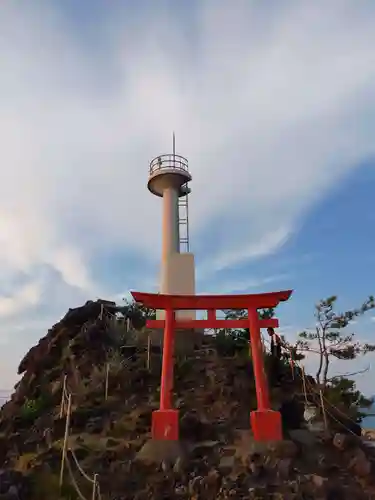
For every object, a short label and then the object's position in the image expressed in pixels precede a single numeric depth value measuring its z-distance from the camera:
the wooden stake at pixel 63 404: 12.59
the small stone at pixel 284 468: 9.48
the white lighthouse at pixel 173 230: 17.39
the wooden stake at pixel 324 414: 12.08
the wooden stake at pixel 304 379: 13.19
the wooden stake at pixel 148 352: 14.84
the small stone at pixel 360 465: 10.15
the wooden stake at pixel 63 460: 9.39
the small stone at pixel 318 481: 9.10
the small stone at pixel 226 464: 9.68
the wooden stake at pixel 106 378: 13.47
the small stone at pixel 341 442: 10.91
